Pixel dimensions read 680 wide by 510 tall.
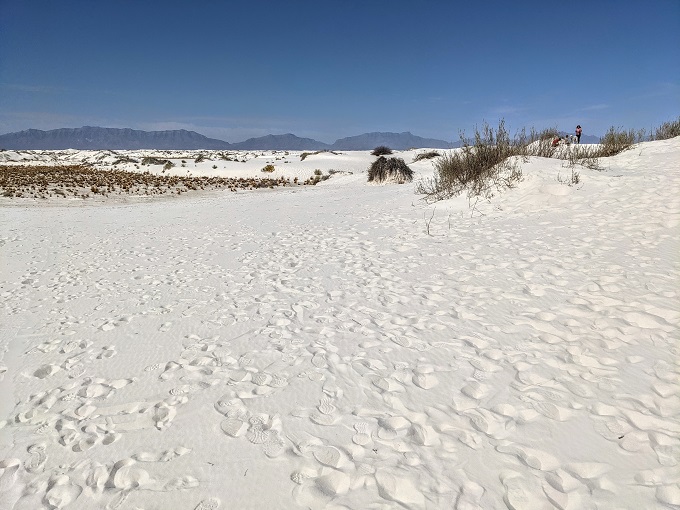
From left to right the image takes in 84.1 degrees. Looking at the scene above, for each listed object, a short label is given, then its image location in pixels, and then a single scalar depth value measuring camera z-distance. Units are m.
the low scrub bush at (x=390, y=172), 20.66
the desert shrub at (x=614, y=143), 14.38
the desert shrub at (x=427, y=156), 31.88
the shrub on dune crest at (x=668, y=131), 18.45
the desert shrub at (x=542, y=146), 14.47
